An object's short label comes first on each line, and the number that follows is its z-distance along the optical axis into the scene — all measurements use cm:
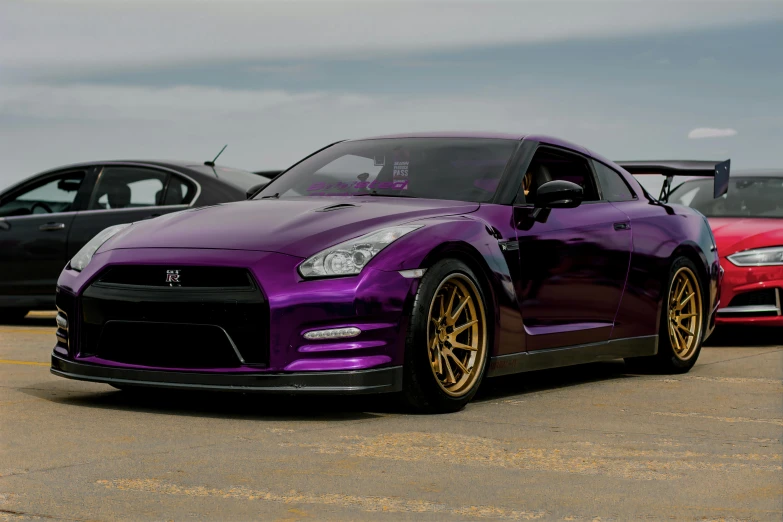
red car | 1087
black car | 1155
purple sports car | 581
